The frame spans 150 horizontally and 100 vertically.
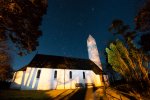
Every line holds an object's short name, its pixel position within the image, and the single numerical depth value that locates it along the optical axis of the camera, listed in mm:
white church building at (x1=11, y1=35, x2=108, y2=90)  14514
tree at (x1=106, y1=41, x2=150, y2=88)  5811
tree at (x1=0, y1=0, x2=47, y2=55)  5773
